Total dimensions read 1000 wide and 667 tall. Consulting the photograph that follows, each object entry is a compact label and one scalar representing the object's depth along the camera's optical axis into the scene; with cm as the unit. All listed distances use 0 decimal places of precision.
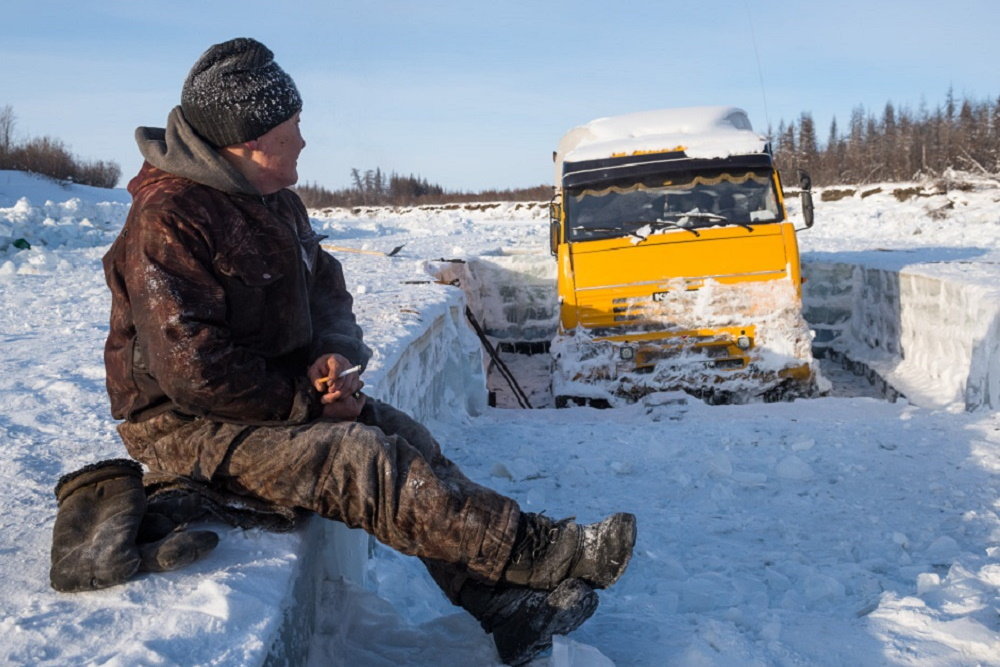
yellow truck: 739
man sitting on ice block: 234
